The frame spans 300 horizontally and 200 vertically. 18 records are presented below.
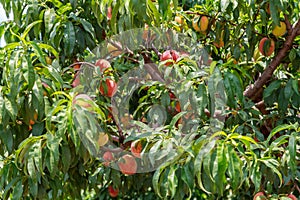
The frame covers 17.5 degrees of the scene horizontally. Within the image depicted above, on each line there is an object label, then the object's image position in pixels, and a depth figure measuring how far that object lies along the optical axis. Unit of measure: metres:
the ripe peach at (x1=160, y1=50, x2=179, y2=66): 4.00
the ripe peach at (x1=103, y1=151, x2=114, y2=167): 3.95
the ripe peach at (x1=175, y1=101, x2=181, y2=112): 4.04
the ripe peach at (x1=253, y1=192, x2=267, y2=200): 3.74
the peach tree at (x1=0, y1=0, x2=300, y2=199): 3.46
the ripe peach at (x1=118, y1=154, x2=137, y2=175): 3.96
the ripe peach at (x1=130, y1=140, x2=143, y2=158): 3.77
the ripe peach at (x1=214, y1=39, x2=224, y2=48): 4.40
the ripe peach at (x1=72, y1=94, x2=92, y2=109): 3.46
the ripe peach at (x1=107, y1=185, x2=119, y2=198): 4.51
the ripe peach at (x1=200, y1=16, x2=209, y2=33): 4.39
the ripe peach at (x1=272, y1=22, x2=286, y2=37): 4.17
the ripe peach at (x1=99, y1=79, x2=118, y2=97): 3.89
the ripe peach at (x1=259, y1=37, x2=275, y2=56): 4.23
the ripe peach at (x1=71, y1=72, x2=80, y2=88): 3.86
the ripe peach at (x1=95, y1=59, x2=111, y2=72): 4.01
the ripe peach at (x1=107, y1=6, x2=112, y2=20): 3.95
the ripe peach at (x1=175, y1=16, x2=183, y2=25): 4.42
